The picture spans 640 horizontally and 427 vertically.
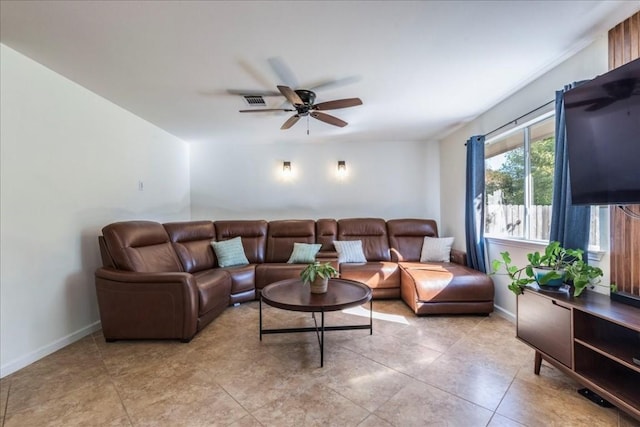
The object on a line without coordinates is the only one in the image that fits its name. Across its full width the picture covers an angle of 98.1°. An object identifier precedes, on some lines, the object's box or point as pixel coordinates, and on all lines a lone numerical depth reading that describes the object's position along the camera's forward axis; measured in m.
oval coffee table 2.22
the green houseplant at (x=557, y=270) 1.77
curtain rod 2.52
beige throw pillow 4.09
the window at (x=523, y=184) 2.61
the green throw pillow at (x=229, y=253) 3.98
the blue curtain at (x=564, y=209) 2.05
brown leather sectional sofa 2.56
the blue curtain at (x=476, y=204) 3.44
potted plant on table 2.55
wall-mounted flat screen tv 1.52
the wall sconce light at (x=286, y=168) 5.05
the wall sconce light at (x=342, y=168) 5.07
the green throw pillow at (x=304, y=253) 4.08
